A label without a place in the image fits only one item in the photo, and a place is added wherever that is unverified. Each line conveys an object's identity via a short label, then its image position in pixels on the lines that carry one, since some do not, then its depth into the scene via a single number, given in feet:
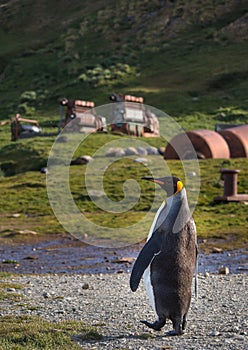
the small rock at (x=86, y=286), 48.75
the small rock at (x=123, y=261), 62.49
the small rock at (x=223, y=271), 55.26
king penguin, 36.09
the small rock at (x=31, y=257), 64.64
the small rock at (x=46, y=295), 45.39
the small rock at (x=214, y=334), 34.76
